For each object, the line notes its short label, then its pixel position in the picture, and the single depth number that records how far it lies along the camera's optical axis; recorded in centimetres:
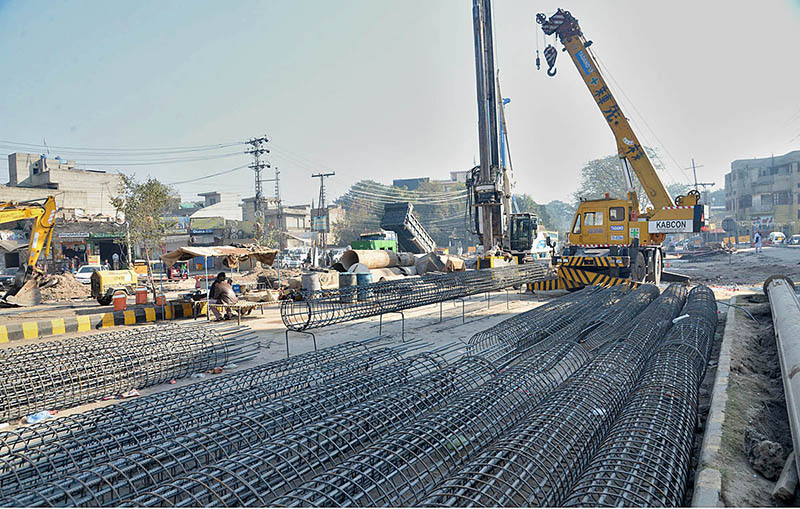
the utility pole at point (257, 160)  3988
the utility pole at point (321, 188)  3984
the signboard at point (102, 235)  2917
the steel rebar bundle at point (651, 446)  248
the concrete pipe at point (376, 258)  1639
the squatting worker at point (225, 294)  1032
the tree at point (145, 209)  1658
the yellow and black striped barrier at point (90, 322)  890
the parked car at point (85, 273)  1933
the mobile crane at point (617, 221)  1253
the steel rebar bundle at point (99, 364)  478
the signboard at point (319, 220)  4046
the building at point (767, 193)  5119
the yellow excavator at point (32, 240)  1366
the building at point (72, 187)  3372
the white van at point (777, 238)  4138
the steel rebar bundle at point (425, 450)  252
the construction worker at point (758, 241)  2906
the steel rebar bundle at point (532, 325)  653
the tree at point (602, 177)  6075
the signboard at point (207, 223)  4034
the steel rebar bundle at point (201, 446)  254
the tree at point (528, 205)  6306
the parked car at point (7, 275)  1898
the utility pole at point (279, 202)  3720
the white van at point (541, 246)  2378
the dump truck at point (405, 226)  2673
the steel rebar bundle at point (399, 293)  769
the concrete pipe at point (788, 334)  328
